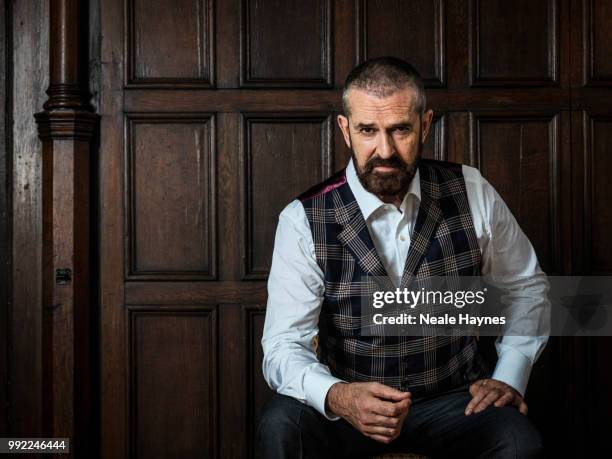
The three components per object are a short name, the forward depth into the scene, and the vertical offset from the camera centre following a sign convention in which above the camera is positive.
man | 1.86 -0.09
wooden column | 2.50 +0.08
